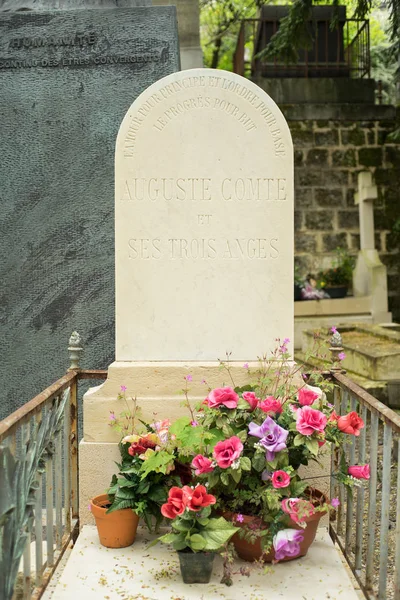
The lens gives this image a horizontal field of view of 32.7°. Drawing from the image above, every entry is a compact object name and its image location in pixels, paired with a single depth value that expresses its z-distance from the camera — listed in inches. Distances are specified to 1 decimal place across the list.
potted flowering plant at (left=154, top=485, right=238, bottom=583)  107.3
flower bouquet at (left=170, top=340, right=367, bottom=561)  111.7
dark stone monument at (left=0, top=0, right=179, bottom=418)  182.4
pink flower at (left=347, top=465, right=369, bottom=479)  115.3
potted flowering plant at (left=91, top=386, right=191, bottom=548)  123.0
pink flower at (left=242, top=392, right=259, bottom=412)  120.1
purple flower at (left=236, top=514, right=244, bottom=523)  112.0
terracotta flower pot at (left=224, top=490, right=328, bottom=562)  115.3
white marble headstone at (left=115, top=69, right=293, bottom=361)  140.7
